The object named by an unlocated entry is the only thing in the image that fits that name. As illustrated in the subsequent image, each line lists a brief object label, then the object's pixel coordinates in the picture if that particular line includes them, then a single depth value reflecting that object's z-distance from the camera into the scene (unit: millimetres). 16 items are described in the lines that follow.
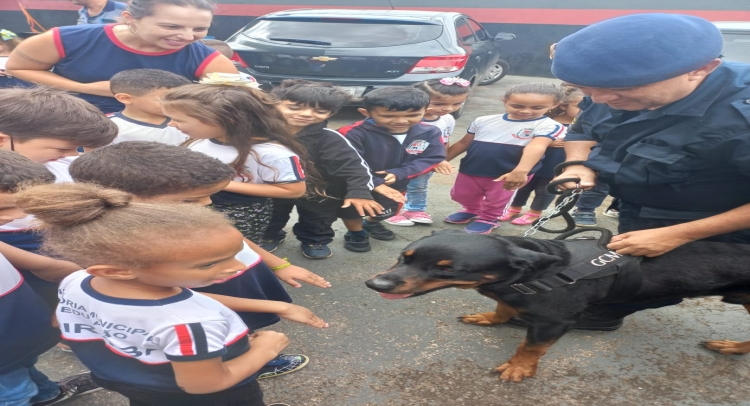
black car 6512
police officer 1786
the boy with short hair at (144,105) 2543
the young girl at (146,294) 1249
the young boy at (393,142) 3350
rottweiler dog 1953
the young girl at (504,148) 3635
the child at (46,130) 2022
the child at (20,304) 1619
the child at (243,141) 2334
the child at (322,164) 3010
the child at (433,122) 3936
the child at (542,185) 4095
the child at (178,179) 1822
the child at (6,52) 3271
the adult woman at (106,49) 2758
